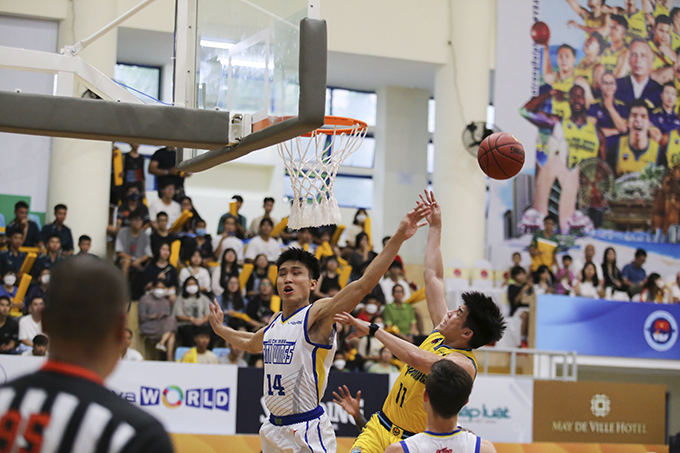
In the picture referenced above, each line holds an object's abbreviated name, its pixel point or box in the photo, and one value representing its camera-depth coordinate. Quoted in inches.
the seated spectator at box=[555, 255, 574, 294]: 549.3
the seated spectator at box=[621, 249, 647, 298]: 577.4
